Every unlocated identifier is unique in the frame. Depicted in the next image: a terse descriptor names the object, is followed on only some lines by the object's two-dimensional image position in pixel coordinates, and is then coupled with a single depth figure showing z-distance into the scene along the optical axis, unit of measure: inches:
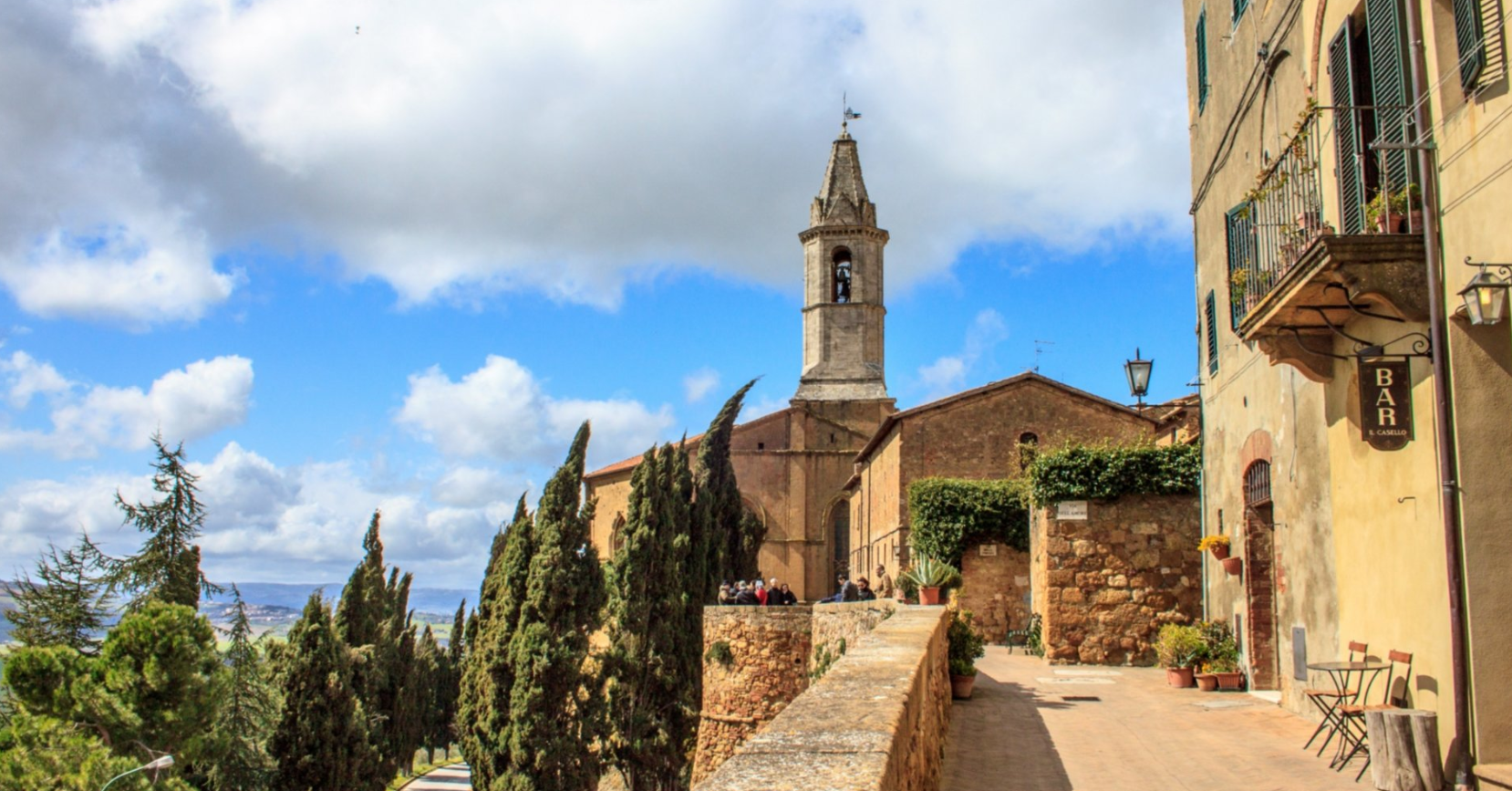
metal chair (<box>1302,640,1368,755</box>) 320.5
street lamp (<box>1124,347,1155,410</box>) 788.6
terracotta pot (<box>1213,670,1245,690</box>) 512.1
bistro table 308.5
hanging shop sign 289.9
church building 1924.2
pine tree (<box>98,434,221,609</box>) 890.7
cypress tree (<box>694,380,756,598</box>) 1259.8
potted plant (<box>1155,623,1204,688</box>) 535.5
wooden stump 269.0
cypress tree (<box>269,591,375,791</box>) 896.9
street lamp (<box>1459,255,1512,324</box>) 248.2
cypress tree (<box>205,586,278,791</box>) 838.5
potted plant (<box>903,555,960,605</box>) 630.5
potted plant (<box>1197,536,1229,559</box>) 533.3
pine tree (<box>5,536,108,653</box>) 871.7
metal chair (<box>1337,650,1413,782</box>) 295.9
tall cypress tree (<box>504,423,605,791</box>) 911.0
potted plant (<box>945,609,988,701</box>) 499.8
